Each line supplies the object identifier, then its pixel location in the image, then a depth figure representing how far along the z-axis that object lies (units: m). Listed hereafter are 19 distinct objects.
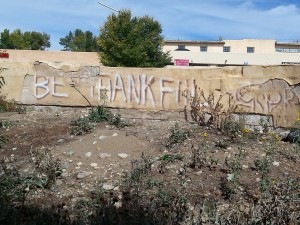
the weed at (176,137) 3.47
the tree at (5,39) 30.54
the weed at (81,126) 3.74
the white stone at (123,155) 3.17
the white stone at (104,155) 3.15
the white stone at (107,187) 2.59
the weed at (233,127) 3.75
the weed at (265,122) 3.99
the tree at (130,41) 16.24
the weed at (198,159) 2.93
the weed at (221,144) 3.34
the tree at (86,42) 34.53
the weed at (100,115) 4.11
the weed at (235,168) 2.59
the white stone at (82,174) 2.79
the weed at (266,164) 2.46
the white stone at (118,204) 2.19
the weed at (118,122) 3.97
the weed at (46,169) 2.61
